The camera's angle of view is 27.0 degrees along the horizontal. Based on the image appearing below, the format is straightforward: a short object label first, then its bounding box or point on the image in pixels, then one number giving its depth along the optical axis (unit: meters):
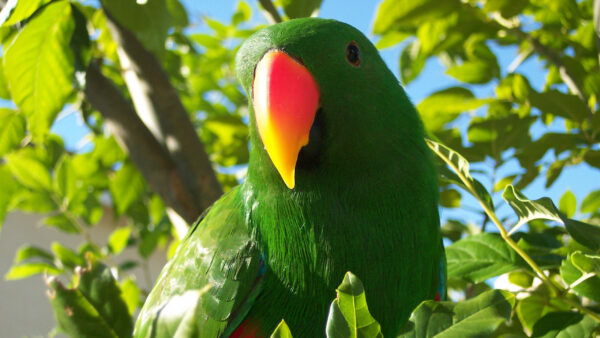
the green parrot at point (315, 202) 0.37
